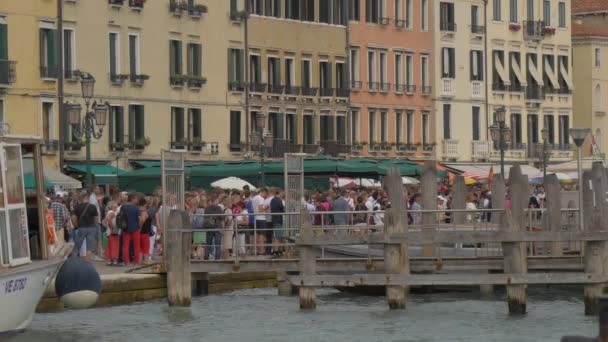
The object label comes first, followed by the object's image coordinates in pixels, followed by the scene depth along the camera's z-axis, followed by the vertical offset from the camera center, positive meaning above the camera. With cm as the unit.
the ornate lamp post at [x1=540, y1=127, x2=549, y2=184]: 7602 -14
